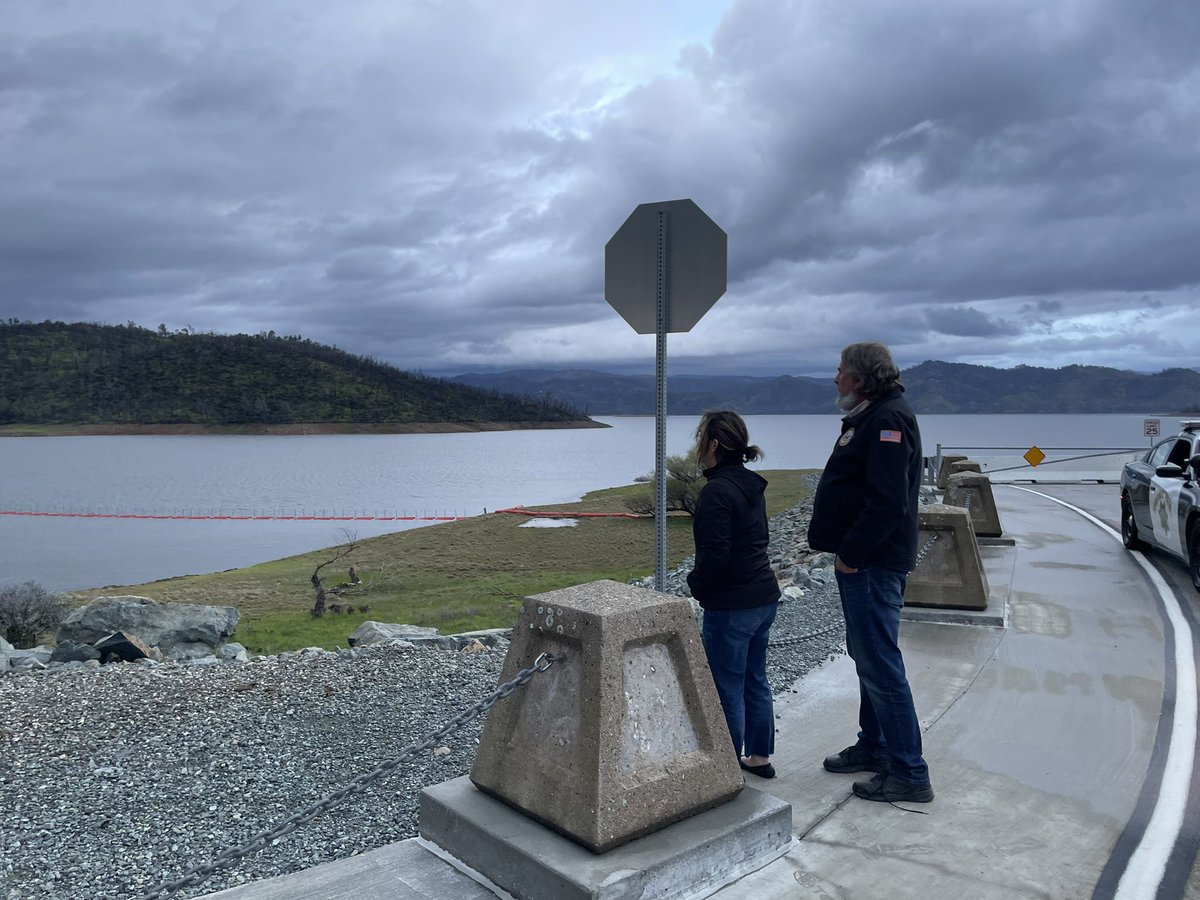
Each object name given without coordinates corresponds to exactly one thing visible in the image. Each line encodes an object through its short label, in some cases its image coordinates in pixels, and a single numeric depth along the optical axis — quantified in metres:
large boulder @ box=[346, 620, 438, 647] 10.00
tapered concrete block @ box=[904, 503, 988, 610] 8.24
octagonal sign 4.80
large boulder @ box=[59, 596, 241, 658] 11.77
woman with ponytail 4.07
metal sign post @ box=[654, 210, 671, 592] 4.88
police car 9.58
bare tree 16.91
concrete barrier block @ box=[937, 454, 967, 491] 21.54
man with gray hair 4.05
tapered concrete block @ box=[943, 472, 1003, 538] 13.51
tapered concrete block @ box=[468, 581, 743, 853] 3.25
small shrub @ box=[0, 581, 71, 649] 13.44
